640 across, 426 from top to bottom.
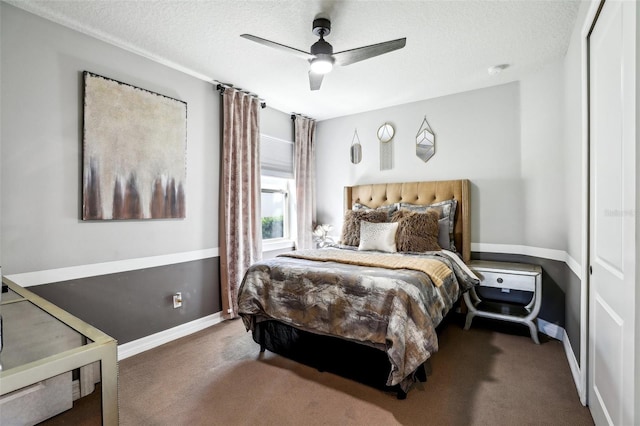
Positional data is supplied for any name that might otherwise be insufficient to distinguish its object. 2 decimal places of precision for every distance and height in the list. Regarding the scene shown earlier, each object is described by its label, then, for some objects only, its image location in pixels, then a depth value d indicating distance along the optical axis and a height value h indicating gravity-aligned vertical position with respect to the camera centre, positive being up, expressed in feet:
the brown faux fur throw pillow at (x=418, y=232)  10.21 -0.68
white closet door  4.00 -0.04
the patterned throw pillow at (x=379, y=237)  10.53 -0.86
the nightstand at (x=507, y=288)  9.21 -2.36
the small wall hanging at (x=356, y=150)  14.74 +3.03
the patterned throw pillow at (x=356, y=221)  11.67 -0.35
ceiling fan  7.06 +3.86
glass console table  2.59 -1.33
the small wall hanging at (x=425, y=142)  12.71 +2.94
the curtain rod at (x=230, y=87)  11.09 +4.68
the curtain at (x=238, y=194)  11.22 +0.72
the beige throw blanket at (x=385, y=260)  7.77 -1.35
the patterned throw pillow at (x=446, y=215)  11.05 -0.11
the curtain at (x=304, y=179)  14.93 +1.68
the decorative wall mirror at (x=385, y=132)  13.69 +3.60
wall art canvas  7.99 +1.74
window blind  13.46 +2.55
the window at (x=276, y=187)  13.67 +1.21
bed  6.34 -2.18
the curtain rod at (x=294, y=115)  14.82 +4.73
